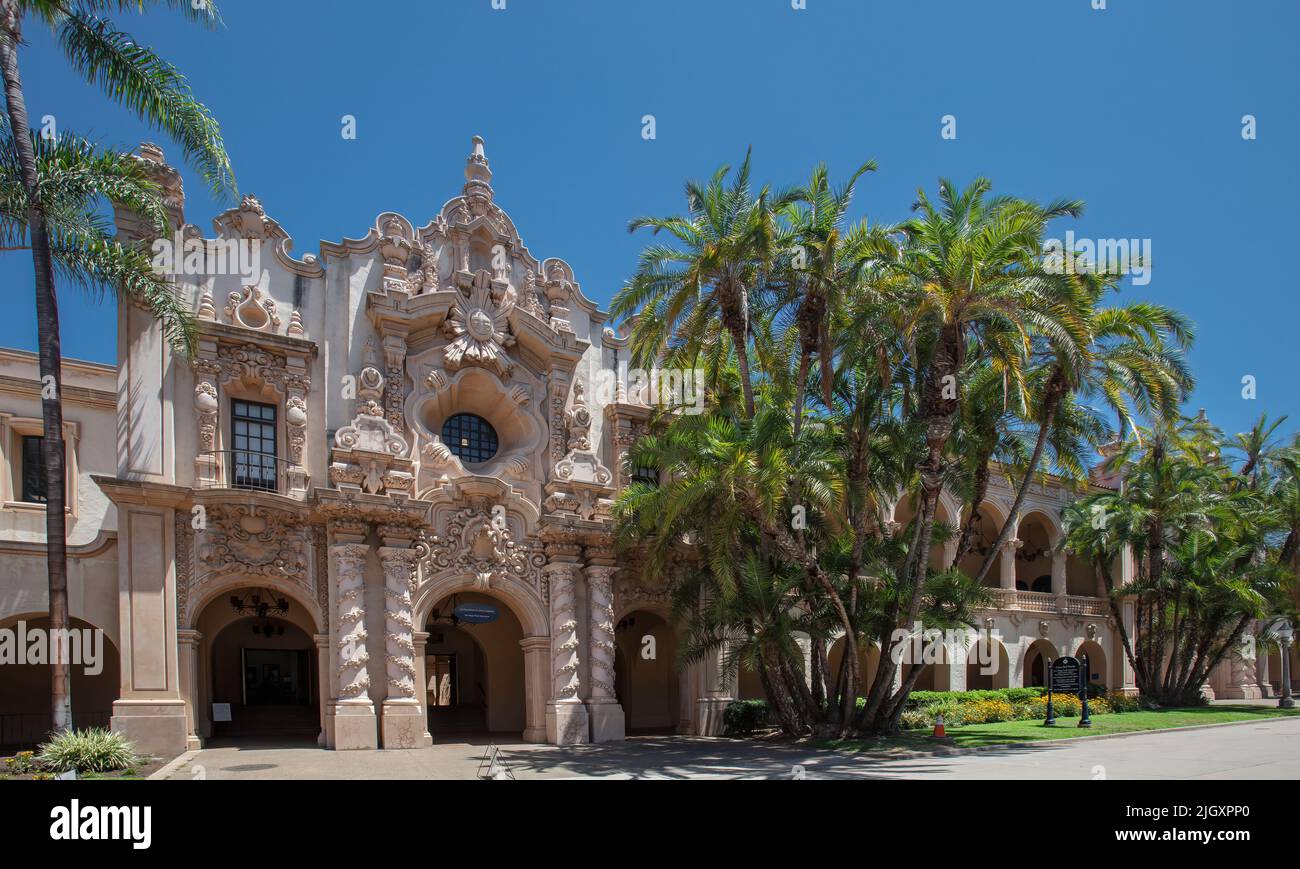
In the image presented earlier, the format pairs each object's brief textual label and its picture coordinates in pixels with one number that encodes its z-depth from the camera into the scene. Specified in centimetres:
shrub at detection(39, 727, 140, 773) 1622
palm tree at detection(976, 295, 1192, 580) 2320
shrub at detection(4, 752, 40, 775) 1606
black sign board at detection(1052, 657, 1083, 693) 2577
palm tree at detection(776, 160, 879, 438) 2203
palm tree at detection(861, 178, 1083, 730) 2055
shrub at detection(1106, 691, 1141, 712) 3331
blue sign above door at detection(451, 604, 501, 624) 2527
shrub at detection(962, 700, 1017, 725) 2906
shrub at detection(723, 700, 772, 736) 2783
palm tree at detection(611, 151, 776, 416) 2222
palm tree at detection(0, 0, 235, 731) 1691
